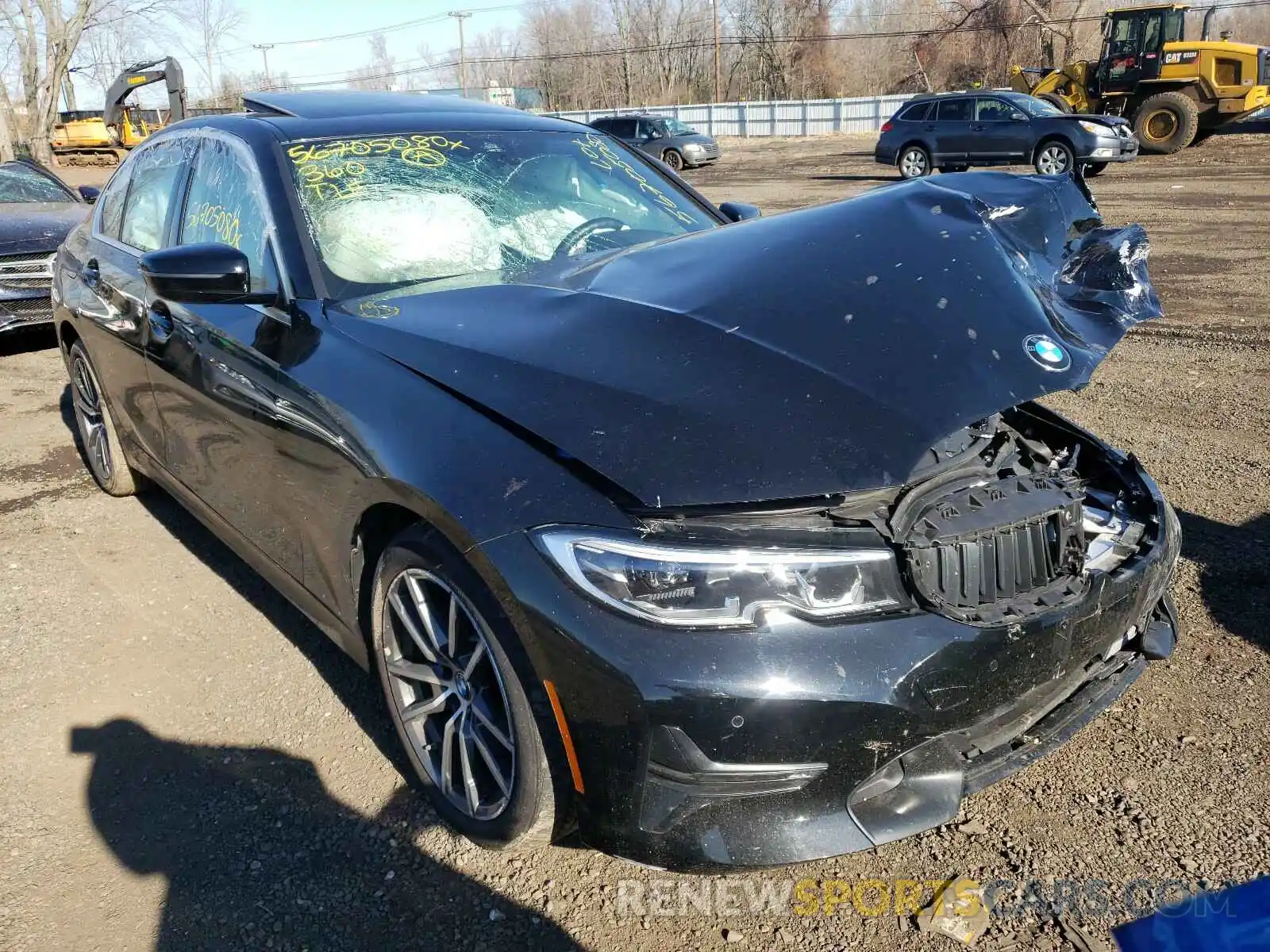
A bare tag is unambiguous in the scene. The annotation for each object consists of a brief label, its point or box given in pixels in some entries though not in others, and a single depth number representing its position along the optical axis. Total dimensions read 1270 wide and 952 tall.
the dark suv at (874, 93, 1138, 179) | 17.77
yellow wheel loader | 20.91
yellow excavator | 32.16
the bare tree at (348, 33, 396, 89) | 80.31
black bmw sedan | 1.83
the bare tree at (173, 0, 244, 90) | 57.66
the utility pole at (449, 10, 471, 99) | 68.38
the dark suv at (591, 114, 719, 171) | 27.02
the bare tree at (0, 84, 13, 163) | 25.81
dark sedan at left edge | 7.83
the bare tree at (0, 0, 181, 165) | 32.16
